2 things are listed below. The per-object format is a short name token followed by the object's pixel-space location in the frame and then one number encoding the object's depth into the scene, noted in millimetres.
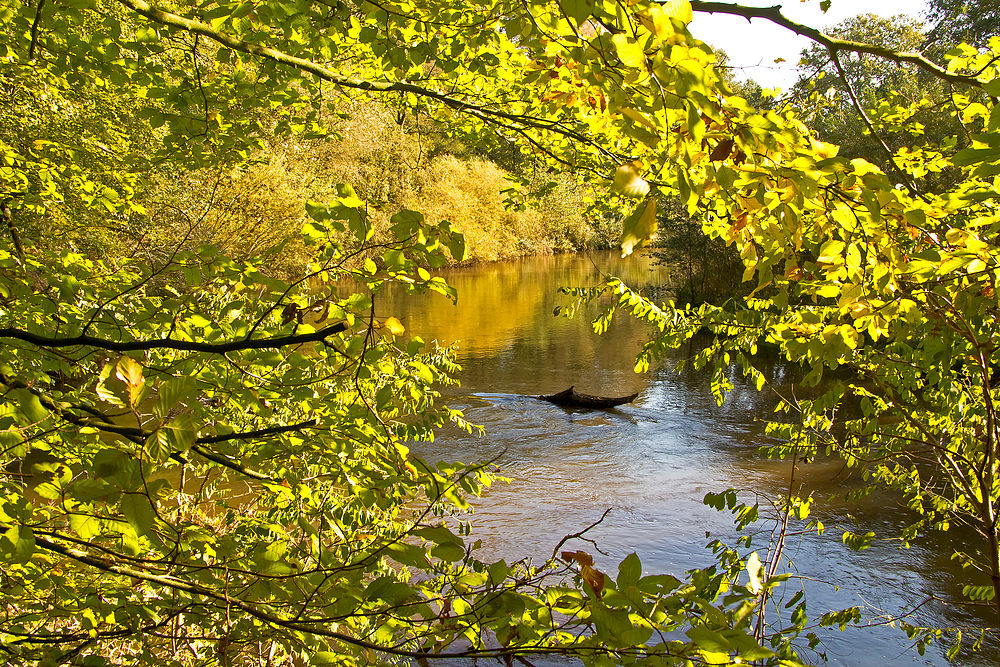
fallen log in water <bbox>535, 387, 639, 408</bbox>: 11570
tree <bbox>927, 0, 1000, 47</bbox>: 27328
